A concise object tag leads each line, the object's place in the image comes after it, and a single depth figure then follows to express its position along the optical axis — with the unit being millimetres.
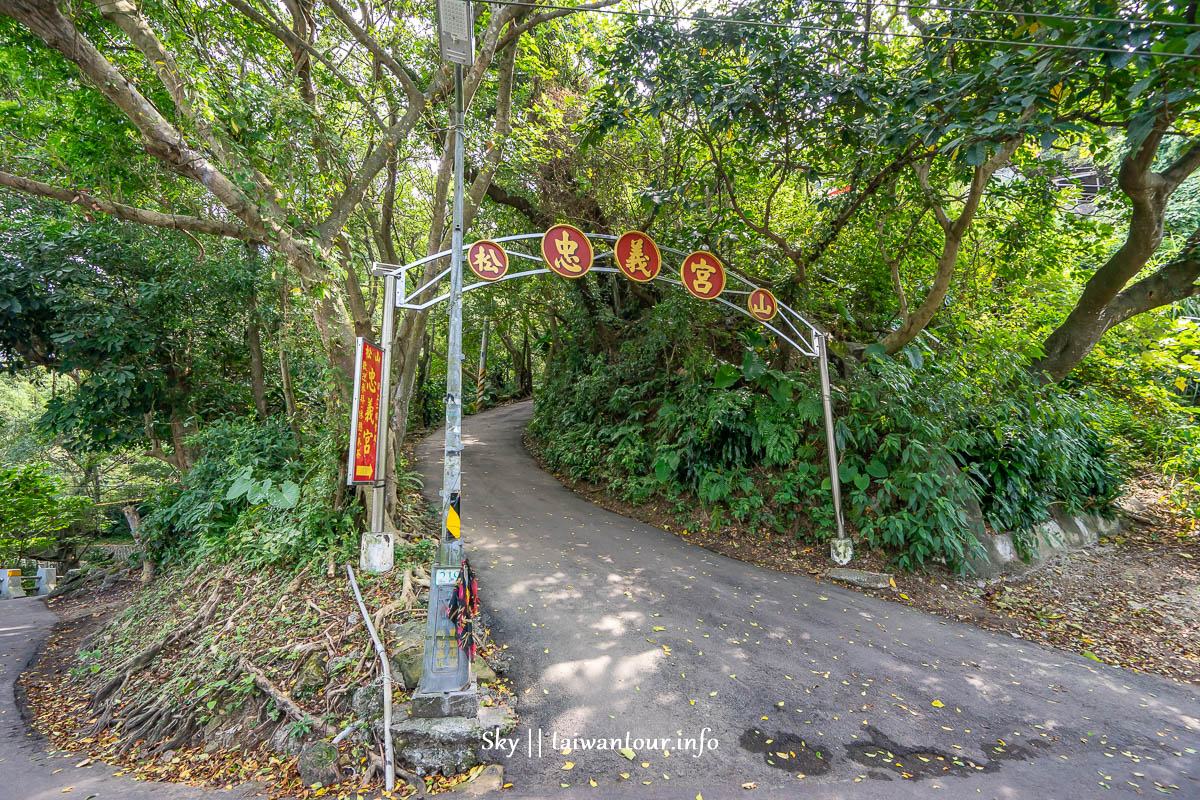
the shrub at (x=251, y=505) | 6590
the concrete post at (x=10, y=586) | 12766
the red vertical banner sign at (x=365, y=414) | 4770
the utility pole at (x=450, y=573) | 3963
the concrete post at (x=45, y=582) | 13279
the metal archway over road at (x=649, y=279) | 5828
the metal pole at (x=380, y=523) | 5352
